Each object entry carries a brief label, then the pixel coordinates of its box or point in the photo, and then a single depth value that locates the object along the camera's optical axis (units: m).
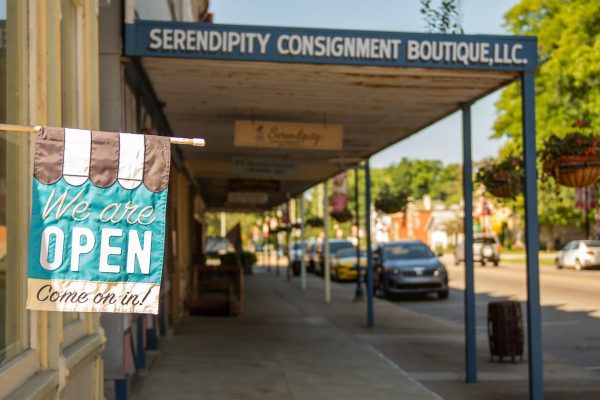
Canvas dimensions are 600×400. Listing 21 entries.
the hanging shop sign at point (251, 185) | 20.45
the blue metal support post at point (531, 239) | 7.91
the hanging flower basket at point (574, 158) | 9.51
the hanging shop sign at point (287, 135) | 10.88
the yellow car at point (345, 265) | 34.31
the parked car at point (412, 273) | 24.20
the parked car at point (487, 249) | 45.06
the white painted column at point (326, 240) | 22.00
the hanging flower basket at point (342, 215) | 24.54
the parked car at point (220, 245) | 43.84
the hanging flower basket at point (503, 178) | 11.23
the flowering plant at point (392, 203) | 18.84
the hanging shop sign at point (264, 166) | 14.76
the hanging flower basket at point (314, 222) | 36.88
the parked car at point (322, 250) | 38.81
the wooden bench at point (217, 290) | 18.11
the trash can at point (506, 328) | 11.16
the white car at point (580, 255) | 38.00
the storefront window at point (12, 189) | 4.34
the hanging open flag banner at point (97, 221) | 3.63
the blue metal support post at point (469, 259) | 9.61
